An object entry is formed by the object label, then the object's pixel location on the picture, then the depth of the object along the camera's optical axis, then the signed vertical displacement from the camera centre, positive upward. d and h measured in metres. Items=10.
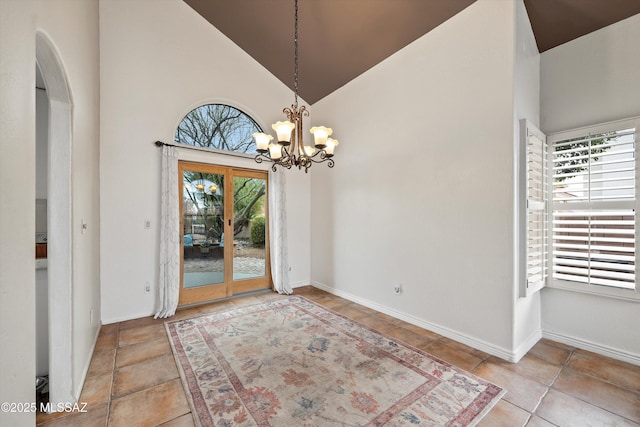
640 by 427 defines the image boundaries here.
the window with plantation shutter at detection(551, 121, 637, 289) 2.44 +0.07
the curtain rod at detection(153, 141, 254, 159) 3.58 +0.95
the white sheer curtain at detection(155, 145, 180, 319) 3.54 -0.30
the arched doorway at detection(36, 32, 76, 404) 1.82 -0.19
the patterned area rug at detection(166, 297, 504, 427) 1.80 -1.36
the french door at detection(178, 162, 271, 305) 3.93 -0.27
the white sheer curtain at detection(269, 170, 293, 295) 4.54 -0.33
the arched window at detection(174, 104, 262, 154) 3.96 +1.34
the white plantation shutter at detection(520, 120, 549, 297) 2.54 +0.04
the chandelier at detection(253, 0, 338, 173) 2.53 +0.73
